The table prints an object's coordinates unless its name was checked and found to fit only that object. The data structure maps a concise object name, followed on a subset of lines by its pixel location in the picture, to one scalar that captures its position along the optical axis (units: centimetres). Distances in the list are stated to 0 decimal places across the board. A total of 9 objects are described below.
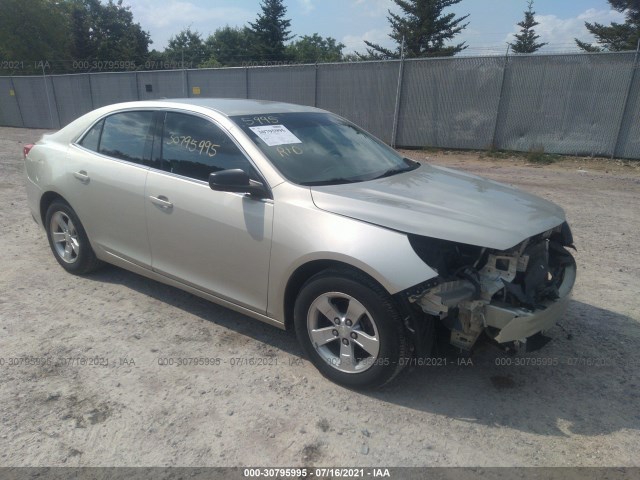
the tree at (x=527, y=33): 4959
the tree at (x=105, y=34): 4322
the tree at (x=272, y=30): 4528
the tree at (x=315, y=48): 6350
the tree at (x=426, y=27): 3844
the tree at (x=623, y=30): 3334
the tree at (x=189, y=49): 5872
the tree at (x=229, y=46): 4897
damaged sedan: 268
